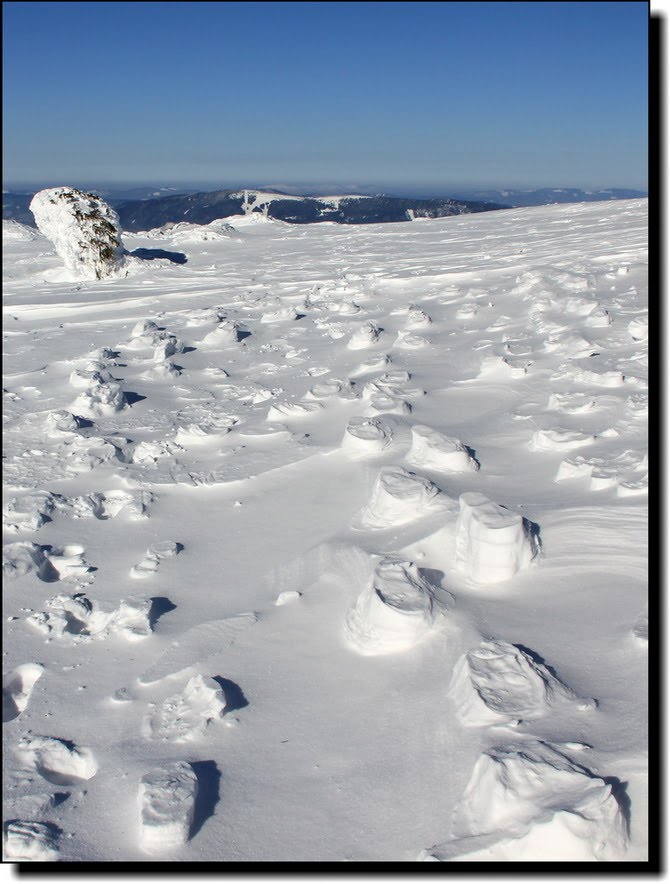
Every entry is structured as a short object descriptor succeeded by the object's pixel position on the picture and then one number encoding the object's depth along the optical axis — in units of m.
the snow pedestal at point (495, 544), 2.28
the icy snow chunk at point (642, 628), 1.94
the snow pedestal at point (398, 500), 2.73
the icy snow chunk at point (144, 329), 5.85
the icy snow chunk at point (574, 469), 2.91
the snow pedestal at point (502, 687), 1.78
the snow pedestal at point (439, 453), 3.08
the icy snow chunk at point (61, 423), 3.98
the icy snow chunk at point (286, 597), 2.45
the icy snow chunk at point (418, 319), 5.68
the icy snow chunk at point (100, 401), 4.24
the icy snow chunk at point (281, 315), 6.39
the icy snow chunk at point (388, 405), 3.86
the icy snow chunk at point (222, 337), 5.71
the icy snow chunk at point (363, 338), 5.35
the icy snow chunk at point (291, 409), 4.07
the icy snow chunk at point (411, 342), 5.15
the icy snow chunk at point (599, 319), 4.94
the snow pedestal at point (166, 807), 1.62
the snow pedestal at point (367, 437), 3.39
